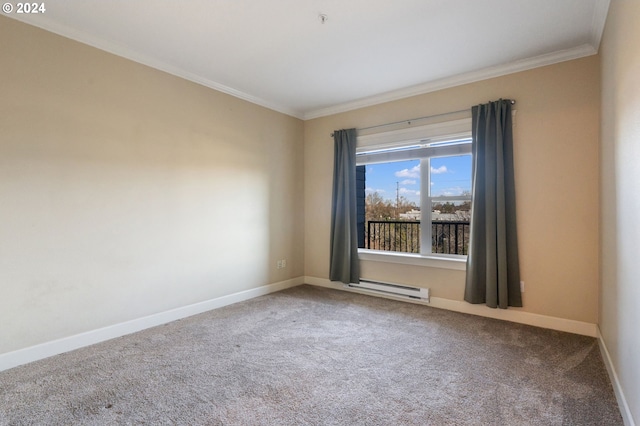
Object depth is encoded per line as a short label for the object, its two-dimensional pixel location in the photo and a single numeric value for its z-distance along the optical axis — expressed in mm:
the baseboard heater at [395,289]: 3684
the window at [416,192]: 3553
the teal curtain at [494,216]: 3074
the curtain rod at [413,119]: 3408
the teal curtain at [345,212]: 4211
